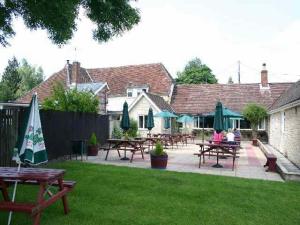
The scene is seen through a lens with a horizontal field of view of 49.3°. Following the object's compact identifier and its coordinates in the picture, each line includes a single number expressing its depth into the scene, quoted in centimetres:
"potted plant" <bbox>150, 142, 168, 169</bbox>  1217
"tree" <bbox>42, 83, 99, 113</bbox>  1833
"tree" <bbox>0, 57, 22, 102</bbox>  5435
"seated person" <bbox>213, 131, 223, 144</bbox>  1578
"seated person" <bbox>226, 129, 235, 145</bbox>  1629
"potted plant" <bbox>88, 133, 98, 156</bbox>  1612
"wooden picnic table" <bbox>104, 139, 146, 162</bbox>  1437
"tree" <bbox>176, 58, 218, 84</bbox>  6081
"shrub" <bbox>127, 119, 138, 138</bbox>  2684
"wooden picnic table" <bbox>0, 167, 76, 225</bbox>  473
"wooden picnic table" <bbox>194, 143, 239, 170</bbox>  1285
